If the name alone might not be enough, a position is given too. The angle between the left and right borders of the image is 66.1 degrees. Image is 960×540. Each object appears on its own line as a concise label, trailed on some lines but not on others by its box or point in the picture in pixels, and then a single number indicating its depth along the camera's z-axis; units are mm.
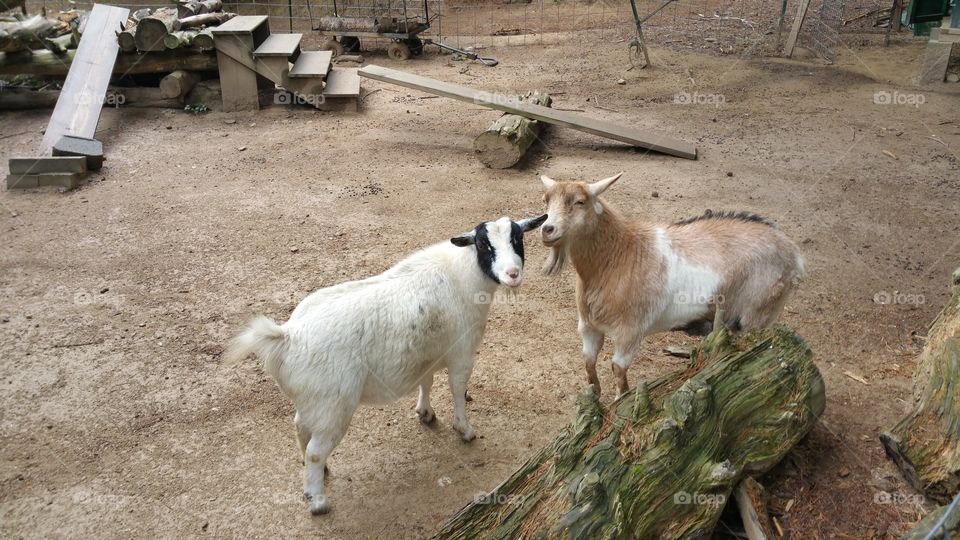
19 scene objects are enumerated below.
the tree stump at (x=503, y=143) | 8797
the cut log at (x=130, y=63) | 10938
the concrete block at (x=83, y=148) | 8867
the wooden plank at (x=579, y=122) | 9094
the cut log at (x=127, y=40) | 10805
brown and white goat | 4738
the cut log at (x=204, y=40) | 10922
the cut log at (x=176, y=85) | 10836
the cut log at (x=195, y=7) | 12424
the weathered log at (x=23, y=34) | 10539
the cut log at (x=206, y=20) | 11492
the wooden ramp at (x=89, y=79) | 9289
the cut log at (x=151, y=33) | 10727
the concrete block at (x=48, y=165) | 8648
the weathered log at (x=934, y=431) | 3835
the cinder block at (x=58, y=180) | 8672
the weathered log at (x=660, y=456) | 3441
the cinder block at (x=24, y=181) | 8656
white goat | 4078
